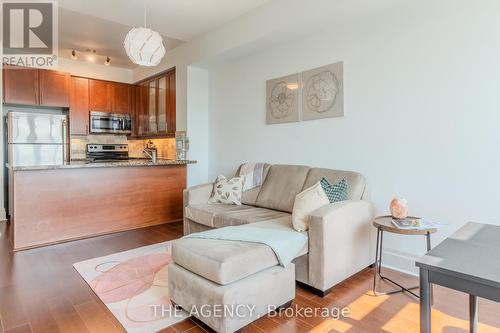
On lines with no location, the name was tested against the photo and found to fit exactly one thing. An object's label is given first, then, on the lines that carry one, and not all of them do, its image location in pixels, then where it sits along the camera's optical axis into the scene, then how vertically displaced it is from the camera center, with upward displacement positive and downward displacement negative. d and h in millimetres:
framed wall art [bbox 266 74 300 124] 3609 +764
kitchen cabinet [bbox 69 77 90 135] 5512 +1025
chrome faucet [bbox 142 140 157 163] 5771 +287
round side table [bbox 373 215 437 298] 2043 -468
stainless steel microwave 5730 +770
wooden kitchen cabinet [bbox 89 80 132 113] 5746 +1282
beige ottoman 1730 -722
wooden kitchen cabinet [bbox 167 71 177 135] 5086 +938
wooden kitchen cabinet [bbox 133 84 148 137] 5949 +1019
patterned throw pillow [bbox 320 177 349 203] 2680 -257
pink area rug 1961 -970
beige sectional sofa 2261 -504
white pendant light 2742 +1061
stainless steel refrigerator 4621 +390
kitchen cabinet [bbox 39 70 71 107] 5145 +1285
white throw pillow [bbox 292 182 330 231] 2375 -338
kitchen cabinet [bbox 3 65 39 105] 4816 +1250
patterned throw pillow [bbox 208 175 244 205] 3590 -349
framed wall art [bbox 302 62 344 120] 3180 +752
